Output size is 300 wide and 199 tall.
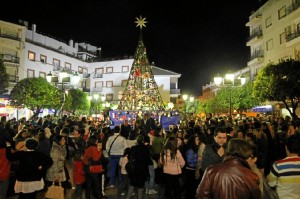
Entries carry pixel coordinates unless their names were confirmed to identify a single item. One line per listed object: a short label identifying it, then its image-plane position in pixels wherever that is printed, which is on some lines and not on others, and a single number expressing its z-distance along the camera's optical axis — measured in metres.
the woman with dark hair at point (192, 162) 8.00
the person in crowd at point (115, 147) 9.19
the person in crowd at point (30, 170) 5.74
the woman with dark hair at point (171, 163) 7.50
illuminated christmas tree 21.08
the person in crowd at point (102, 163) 7.90
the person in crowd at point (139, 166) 7.63
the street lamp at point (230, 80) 17.92
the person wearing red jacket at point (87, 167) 7.53
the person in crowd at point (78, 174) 7.64
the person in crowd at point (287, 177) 4.10
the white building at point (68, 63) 40.12
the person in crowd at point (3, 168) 6.51
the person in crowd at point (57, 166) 7.05
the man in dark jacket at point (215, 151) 6.10
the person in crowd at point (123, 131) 9.62
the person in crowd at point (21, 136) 8.82
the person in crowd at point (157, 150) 9.55
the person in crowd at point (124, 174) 8.45
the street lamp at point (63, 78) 15.80
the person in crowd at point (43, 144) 7.95
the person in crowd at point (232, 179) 3.32
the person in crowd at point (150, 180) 8.72
